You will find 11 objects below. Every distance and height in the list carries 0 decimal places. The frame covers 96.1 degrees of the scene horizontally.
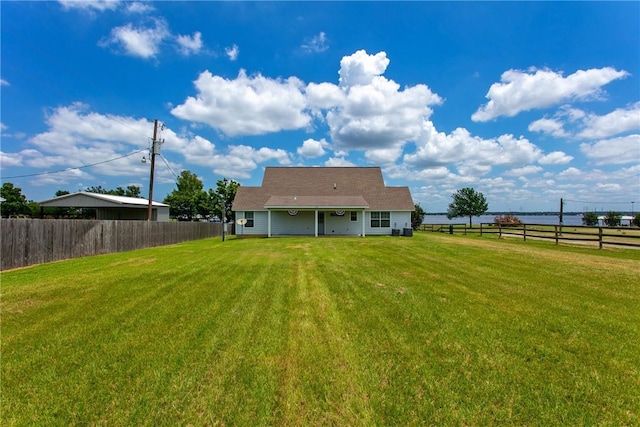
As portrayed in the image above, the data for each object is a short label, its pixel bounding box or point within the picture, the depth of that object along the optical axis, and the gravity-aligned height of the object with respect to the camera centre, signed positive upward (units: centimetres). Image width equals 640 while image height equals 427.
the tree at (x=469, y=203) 4331 +251
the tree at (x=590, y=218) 4466 +33
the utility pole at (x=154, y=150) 1912 +454
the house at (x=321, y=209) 2278 +82
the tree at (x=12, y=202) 3922 +216
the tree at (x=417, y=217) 3444 +27
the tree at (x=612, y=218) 4272 +32
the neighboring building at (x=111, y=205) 2606 +121
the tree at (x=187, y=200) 4341 +290
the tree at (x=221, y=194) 4359 +371
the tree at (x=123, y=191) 5369 +515
